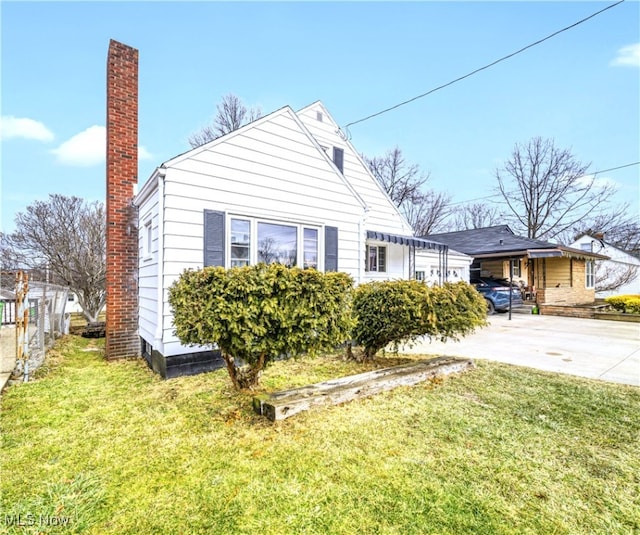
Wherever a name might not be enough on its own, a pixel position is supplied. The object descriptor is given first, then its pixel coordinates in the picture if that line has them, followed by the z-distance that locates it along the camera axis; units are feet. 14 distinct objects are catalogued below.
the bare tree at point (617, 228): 83.71
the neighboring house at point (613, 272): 75.15
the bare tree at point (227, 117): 65.10
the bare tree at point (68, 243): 36.32
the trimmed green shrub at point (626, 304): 41.47
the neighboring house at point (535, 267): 52.41
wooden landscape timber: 11.32
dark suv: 47.62
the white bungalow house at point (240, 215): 16.83
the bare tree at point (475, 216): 104.56
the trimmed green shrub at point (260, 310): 11.76
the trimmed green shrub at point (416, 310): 16.55
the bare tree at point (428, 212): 95.09
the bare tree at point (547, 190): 78.07
